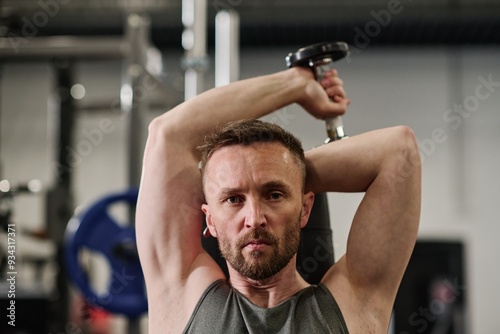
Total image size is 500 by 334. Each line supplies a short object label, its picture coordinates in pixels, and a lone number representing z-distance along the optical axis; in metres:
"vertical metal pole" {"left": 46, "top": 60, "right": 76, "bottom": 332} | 3.95
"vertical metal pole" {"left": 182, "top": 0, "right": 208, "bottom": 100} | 3.58
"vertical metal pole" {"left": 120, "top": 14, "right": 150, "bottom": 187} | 3.67
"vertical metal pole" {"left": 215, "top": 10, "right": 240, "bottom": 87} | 3.62
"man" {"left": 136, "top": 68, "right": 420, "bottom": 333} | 1.80
